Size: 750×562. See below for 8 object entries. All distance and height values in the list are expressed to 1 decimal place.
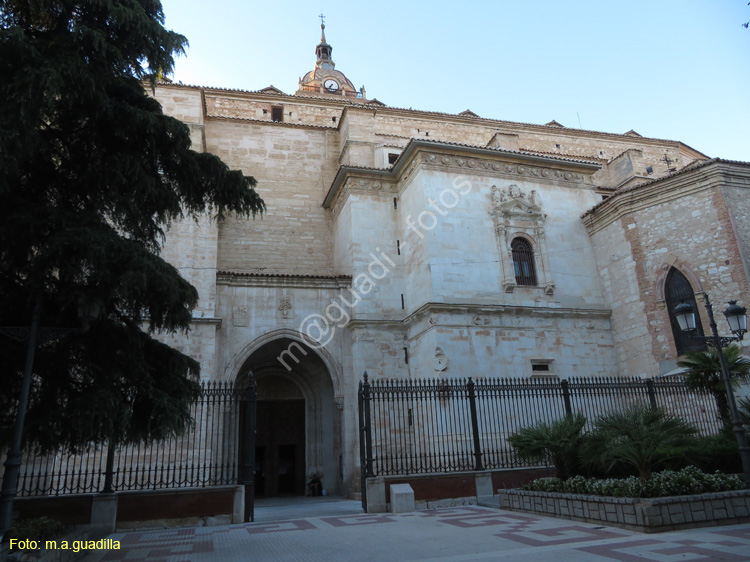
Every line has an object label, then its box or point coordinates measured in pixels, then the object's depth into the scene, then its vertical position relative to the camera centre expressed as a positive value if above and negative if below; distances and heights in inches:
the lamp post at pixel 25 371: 215.6 +43.1
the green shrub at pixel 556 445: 365.4 +2.7
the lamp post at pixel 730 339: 327.3 +63.3
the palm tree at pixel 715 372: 413.4 +49.2
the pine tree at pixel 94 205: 239.3 +129.7
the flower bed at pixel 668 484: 295.1 -22.6
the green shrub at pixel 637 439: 309.0 +2.8
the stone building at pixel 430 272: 629.3 +215.1
